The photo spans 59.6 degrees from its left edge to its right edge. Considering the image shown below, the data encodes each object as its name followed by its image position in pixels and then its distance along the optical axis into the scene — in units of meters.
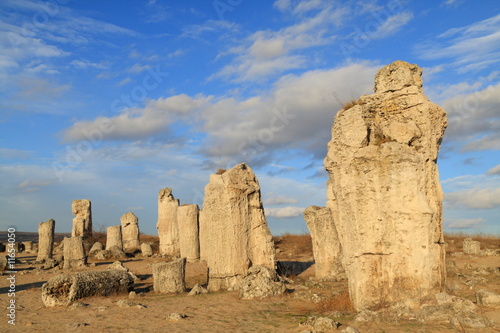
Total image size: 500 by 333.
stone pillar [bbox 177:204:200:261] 21.72
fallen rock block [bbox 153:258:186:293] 13.58
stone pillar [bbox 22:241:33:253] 34.44
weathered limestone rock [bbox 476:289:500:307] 8.30
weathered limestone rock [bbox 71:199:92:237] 30.73
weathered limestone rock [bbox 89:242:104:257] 26.50
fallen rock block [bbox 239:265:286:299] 11.83
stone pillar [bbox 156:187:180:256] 26.34
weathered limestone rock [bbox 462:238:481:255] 21.61
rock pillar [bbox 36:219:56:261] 24.23
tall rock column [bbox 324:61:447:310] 8.53
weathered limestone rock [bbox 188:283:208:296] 12.87
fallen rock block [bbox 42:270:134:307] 11.48
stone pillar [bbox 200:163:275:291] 13.54
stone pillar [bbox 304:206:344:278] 15.55
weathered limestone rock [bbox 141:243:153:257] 26.55
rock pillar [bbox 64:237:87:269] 21.39
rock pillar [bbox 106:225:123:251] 27.53
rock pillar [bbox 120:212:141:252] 30.41
